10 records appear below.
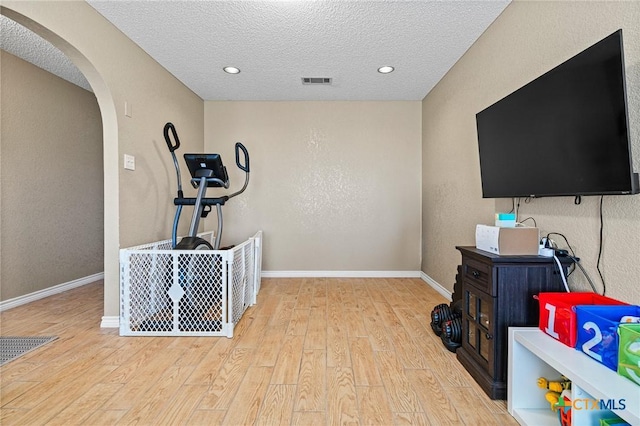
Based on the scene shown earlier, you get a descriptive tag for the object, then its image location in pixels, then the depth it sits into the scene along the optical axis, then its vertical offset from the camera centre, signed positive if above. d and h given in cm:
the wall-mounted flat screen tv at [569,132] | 123 +40
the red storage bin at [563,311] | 128 -42
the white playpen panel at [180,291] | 234 -58
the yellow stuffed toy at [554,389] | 131 -75
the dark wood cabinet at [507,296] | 158 -42
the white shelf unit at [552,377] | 98 -59
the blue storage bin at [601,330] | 112 -44
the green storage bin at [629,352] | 100 -46
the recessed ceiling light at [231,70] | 323 +152
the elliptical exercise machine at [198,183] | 271 +30
